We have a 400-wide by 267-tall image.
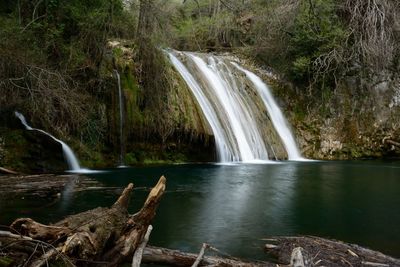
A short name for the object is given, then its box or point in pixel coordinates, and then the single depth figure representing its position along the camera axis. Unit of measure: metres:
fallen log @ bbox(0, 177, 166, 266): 2.89
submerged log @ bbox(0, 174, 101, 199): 7.30
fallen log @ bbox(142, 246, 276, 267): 3.54
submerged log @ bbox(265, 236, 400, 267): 4.17
